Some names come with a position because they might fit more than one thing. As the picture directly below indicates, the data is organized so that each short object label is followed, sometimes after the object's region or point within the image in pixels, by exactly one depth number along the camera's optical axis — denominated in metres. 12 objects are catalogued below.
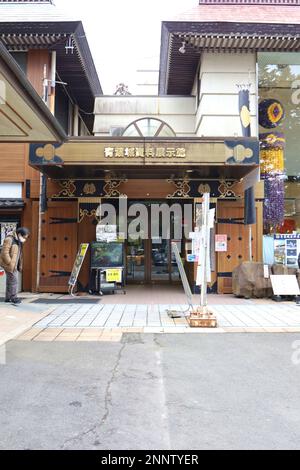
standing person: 8.80
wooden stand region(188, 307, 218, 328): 7.11
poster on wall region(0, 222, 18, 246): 12.06
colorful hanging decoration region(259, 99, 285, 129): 13.54
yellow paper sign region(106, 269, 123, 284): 11.19
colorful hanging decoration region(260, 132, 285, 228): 12.58
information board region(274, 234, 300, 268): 10.81
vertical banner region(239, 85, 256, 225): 11.26
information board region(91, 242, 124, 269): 11.28
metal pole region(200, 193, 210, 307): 7.16
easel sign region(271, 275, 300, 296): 10.06
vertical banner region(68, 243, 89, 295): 10.98
